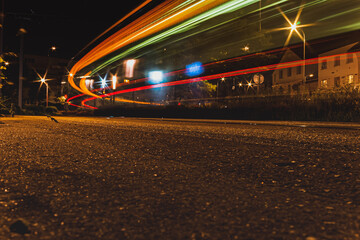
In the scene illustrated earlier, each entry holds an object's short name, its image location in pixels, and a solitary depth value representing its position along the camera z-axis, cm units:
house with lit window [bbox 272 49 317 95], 4512
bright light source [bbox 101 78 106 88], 3247
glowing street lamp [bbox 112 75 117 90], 3052
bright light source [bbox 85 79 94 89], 3582
